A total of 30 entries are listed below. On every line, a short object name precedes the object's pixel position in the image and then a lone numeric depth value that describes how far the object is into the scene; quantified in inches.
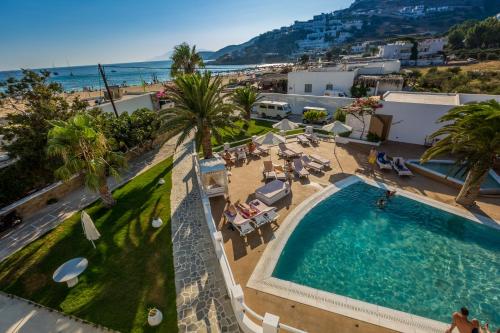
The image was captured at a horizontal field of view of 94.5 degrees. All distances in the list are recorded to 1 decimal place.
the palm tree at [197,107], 575.5
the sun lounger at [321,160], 619.2
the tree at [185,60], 1254.9
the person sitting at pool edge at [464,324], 233.5
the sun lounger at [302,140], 783.7
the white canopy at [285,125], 761.0
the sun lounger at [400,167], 572.1
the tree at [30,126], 496.0
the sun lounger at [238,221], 400.2
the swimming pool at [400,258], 303.5
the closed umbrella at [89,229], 377.2
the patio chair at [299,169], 573.6
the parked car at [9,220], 462.0
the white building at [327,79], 1246.3
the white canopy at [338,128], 703.7
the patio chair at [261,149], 726.5
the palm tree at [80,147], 406.6
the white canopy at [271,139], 665.6
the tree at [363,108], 718.5
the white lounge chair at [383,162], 602.5
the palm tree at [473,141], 404.2
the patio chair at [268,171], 572.6
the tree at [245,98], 1039.0
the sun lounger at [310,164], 607.2
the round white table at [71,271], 319.3
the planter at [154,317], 278.2
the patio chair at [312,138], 805.9
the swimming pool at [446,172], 509.7
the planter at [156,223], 449.7
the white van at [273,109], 1111.0
